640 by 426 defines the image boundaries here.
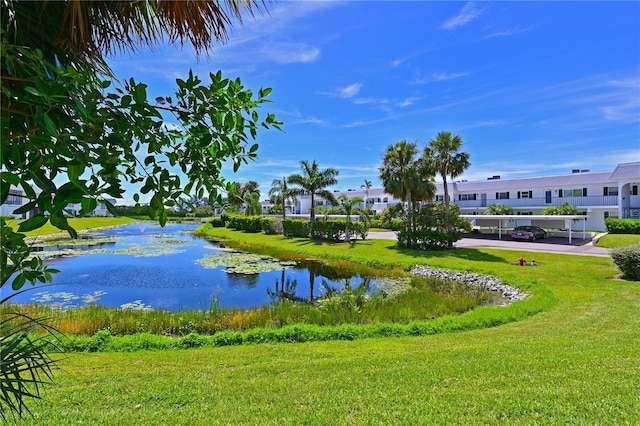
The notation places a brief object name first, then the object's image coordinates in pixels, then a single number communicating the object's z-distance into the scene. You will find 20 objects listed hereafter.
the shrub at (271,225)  42.12
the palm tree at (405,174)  28.59
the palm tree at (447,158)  29.00
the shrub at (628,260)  13.26
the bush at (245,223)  45.53
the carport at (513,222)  38.01
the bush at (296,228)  36.99
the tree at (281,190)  42.72
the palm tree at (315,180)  38.59
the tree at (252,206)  51.66
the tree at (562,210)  34.97
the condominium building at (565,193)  34.00
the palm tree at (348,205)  33.38
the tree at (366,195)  64.25
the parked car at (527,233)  31.38
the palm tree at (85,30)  1.67
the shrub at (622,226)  28.70
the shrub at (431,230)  26.39
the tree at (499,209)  40.88
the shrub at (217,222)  57.53
